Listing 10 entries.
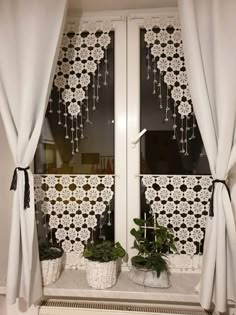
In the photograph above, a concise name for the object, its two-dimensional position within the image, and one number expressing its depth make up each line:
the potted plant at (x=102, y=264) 1.44
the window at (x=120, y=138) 1.60
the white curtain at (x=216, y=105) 1.29
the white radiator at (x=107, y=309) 1.48
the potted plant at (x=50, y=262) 1.50
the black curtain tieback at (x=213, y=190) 1.33
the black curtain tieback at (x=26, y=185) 1.39
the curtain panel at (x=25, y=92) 1.37
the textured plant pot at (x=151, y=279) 1.46
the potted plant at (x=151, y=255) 1.46
